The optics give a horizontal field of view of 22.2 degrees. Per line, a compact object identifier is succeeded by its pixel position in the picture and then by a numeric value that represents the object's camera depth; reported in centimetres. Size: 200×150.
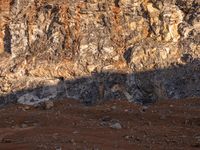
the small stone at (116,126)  2092
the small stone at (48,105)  2527
